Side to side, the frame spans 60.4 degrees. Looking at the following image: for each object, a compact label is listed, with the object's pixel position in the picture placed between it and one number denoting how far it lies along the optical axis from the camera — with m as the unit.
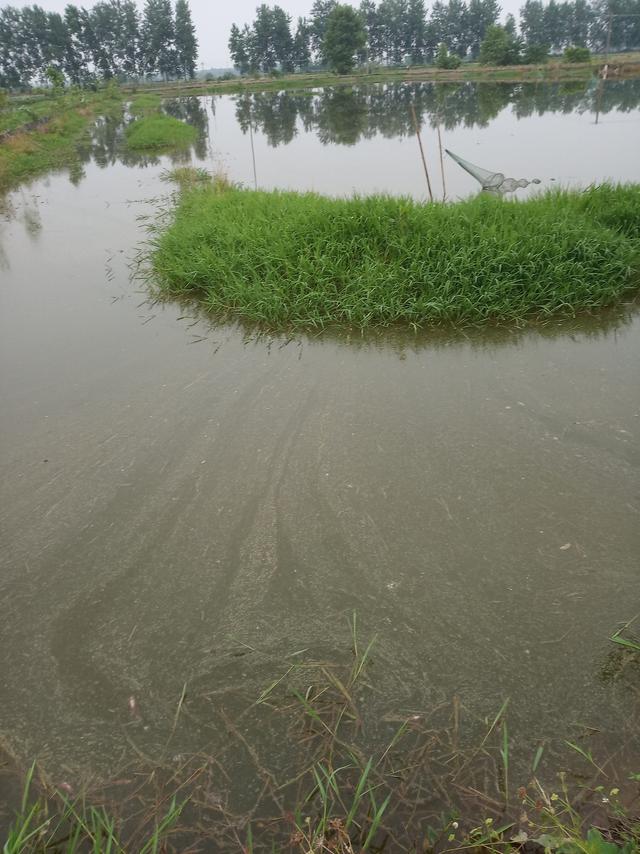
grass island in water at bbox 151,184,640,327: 3.47
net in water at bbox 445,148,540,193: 5.43
